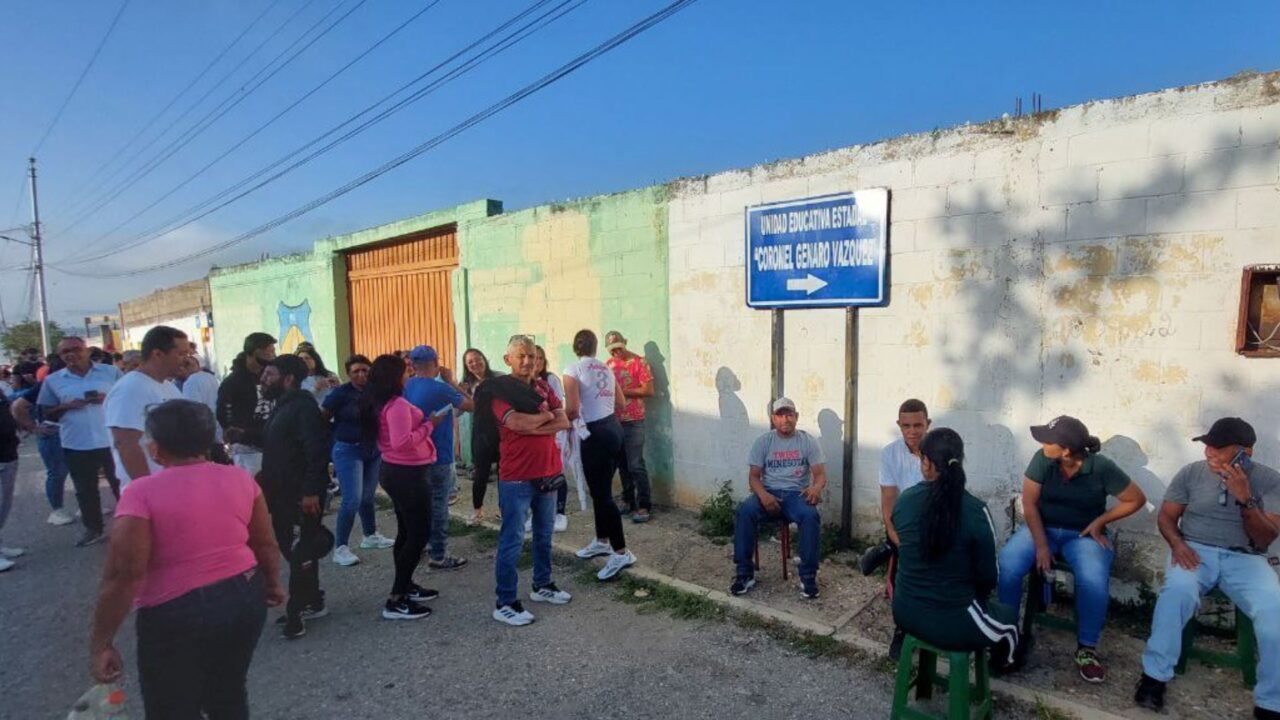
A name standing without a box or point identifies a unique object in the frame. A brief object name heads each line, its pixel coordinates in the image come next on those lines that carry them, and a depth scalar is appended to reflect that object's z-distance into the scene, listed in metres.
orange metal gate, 9.38
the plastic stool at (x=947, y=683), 2.76
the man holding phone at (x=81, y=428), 6.08
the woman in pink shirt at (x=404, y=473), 4.30
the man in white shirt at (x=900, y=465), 4.00
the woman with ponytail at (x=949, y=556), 2.76
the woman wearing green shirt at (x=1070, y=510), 3.54
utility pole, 28.22
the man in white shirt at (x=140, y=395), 3.56
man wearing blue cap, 4.86
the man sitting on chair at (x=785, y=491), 4.42
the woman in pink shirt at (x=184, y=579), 2.19
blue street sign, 4.93
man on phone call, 3.11
